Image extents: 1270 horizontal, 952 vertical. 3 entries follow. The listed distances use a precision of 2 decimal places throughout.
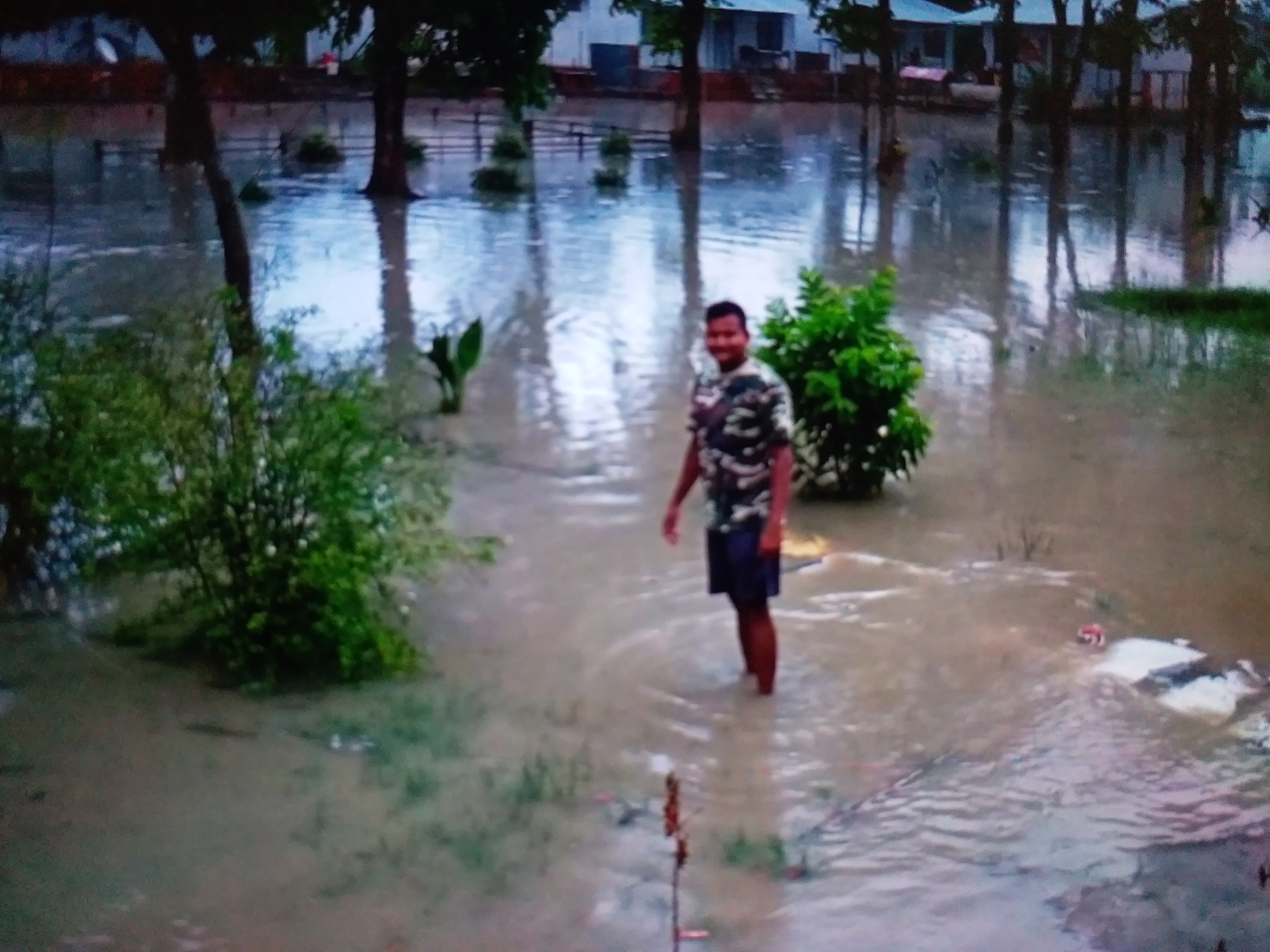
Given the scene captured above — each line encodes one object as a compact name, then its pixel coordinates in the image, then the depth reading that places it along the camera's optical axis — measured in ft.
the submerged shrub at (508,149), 106.01
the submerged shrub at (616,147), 112.16
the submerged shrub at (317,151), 102.73
